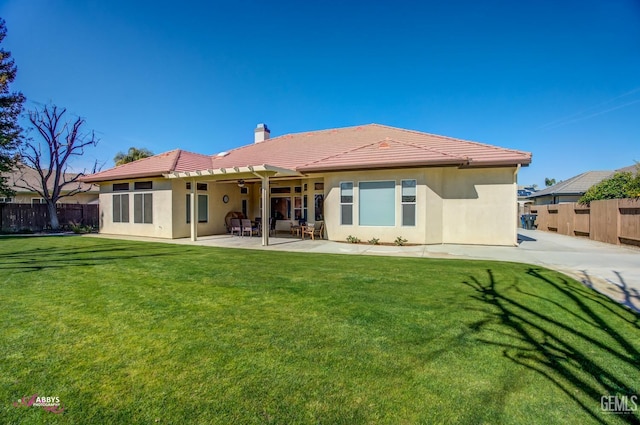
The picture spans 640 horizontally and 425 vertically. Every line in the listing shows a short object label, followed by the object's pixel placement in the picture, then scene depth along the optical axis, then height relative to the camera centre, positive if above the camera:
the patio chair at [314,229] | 13.74 -0.91
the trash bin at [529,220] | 21.14 -0.87
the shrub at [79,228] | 18.80 -1.03
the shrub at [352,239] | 12.66 -1.25
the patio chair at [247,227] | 15.09 -0.83
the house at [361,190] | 11.95 +0.93
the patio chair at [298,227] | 15.15 -0.88
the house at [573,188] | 24.58 +1.67
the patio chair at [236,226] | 15.56 -0.80
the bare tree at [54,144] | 20.64 +5.00
